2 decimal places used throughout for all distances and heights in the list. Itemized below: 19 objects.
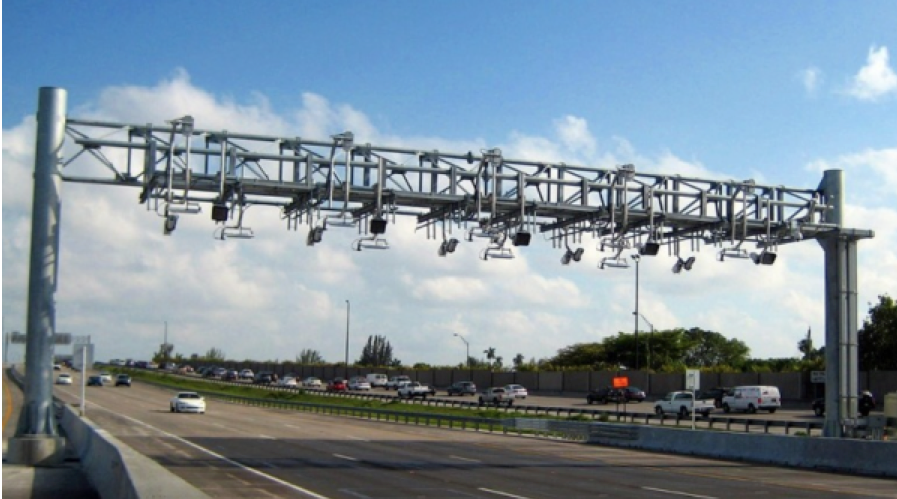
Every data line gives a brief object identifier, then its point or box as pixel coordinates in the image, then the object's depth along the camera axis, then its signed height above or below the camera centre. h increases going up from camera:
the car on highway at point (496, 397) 80.44 -2.92
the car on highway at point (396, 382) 99.21 -2.70
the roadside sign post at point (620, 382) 55.20 -1.06
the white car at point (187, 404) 64.69 -3.21
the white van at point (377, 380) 118.12 -2.74
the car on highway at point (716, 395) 73.31 -2.12
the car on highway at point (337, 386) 108.25 -3.24
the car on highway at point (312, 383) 119.06 -3.28
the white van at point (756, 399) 68.56 -2.14
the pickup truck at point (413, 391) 92.56 -2.96
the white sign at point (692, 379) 41.47 -0.60
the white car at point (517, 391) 85.62 -2.57
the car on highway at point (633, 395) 83.12 -2.54
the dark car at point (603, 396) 83.56 -2.68
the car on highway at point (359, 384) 109.44 -2.98
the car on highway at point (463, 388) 101.88 -2.92
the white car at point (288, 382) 116.19 -3.20
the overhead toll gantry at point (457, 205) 27.23 +4.29
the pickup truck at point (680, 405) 64.38 -2.55
